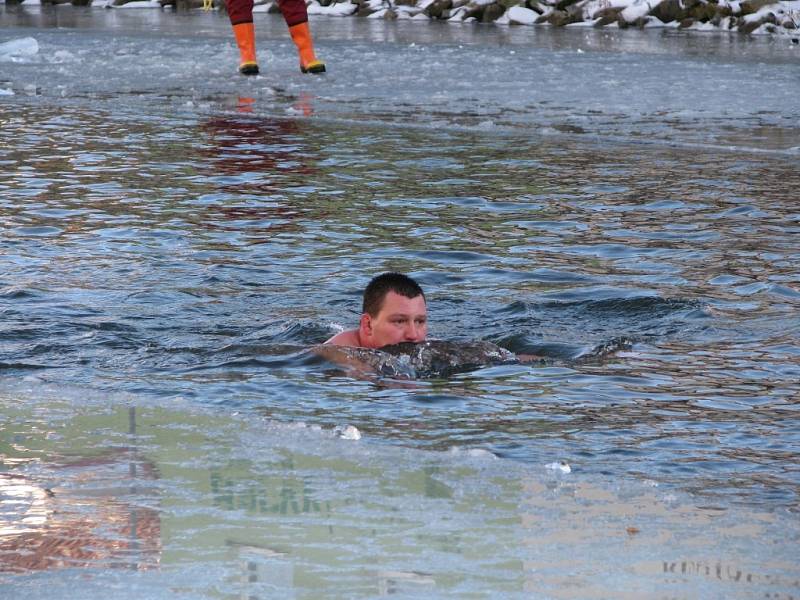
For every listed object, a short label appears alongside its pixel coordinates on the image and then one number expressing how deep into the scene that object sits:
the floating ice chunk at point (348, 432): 10.74
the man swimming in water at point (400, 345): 13.59
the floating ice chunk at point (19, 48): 43.34
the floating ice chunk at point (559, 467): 9.91
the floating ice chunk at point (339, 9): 66.87
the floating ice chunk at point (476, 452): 10.24
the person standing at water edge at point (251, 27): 35.91
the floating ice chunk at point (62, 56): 42.28
